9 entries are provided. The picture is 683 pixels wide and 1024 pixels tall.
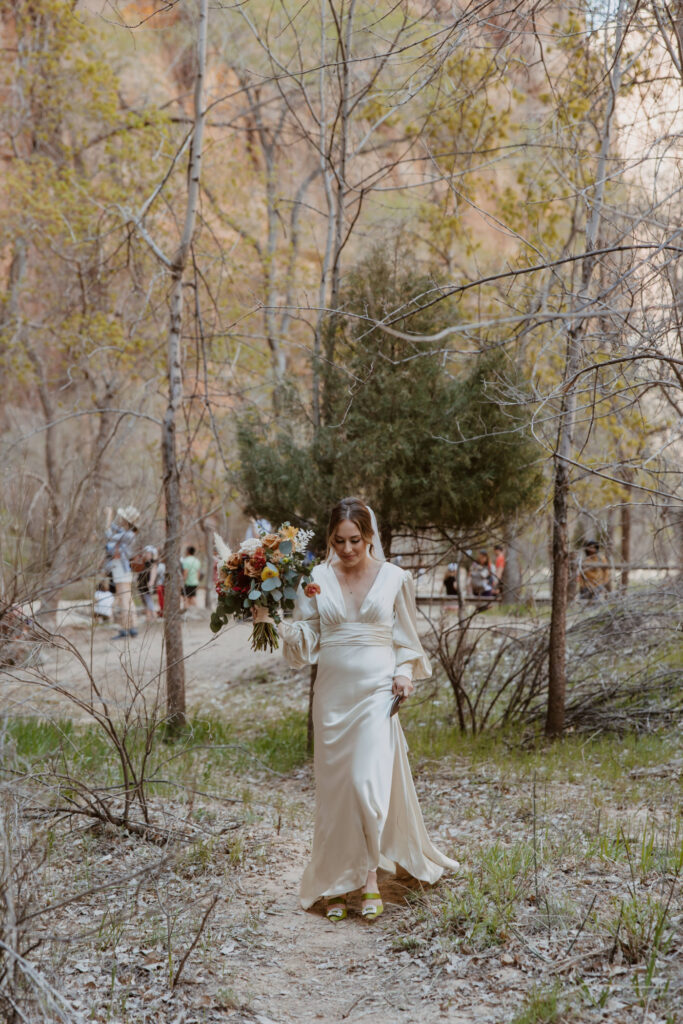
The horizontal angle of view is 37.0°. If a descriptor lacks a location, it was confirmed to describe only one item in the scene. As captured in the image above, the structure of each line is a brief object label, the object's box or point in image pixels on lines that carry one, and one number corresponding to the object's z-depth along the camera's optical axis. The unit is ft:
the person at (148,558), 26.49
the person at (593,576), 38.14
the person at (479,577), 39.27
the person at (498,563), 61.00
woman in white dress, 19.12
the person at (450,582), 47.39
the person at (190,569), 62.99
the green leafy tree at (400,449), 31.42
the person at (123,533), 30.08
